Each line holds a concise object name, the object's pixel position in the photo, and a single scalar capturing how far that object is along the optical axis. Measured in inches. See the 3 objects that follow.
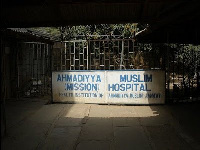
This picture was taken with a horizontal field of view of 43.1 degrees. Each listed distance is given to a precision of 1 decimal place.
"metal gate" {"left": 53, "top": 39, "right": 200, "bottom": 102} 413.0
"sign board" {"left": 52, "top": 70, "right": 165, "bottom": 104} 383.9
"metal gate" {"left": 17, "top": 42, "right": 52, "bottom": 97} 489.2
